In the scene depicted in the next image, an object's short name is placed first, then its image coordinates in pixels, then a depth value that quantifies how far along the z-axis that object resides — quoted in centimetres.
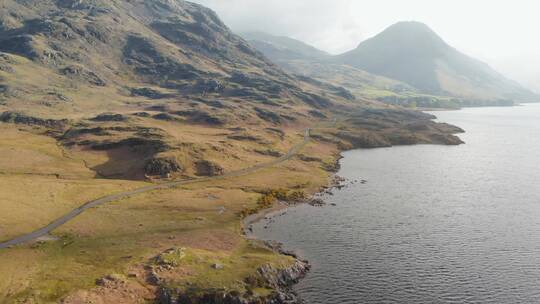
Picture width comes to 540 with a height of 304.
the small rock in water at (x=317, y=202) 14612
